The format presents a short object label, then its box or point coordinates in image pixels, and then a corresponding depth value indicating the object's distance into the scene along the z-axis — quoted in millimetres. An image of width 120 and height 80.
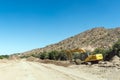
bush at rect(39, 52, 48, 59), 44987
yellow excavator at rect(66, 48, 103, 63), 17025
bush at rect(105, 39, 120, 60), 24665
